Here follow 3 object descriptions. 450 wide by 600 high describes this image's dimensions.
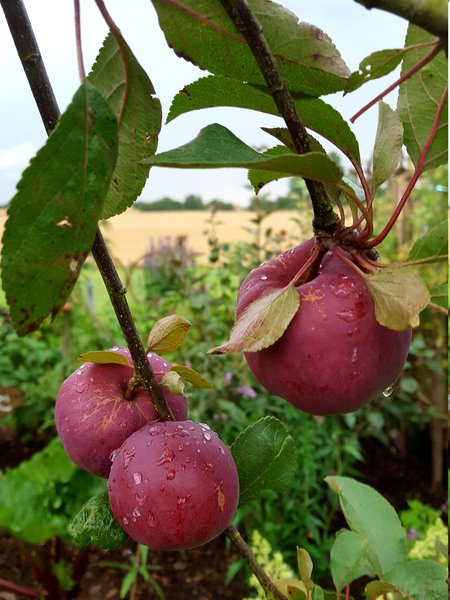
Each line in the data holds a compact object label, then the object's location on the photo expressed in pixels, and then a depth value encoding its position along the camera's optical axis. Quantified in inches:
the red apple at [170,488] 14.4
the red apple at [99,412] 16.0
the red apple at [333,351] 13.2
